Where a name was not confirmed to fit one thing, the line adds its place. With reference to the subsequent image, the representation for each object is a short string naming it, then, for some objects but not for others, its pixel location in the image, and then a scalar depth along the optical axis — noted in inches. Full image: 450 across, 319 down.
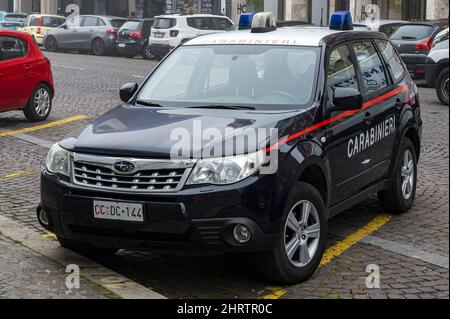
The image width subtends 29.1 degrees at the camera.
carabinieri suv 209.5
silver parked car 1307.8
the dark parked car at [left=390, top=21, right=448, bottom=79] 816.3
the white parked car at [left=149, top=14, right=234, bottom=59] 1147.3
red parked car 520.7
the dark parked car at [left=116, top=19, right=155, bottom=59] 1235.9
